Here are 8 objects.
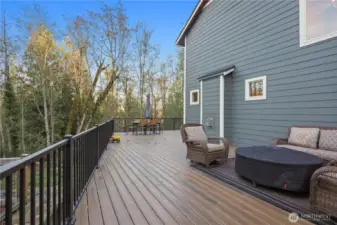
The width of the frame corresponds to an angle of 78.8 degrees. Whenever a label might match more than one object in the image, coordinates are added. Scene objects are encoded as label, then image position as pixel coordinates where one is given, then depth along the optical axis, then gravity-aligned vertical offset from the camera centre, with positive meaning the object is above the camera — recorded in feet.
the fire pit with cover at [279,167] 8.89 -2.59
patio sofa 11.71 -1.93
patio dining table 35.55 -2.65
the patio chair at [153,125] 36.29 -2.55
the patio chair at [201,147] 13.51 -2.47
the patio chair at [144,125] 35.34 -2.48
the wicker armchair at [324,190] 7.09 -2.84
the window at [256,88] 18.70 +2.18
